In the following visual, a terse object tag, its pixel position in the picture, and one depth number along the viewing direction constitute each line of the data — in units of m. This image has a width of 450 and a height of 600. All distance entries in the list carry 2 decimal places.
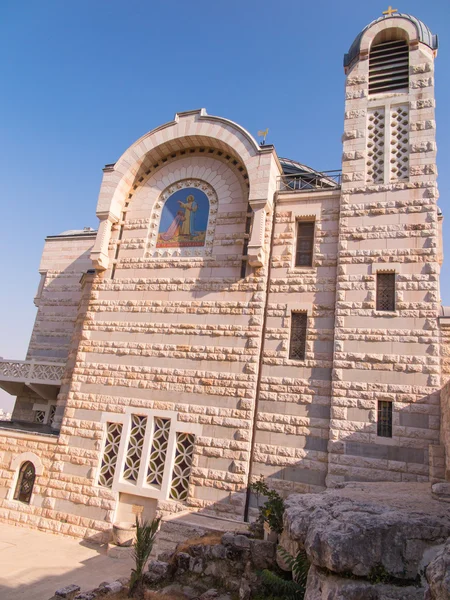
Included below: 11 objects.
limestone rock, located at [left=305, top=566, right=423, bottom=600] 4.04
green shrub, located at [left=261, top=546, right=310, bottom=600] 5.33
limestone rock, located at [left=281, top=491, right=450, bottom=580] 4.24
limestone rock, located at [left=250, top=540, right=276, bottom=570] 6.47
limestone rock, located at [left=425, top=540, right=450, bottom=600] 2.82
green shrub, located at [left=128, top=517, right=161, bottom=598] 6.53
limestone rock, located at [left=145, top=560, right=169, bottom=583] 6.78
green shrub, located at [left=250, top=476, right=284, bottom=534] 7.03
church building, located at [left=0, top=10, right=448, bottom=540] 10.62
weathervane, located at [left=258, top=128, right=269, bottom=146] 15.45
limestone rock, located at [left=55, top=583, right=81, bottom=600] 6.79
